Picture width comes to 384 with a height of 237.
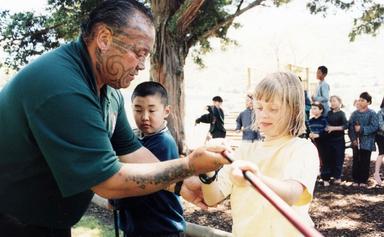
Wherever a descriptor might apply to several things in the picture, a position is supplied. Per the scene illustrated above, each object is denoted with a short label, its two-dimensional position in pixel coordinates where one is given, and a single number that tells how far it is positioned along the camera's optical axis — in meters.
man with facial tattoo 1.79
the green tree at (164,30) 8.15
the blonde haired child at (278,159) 1.95
